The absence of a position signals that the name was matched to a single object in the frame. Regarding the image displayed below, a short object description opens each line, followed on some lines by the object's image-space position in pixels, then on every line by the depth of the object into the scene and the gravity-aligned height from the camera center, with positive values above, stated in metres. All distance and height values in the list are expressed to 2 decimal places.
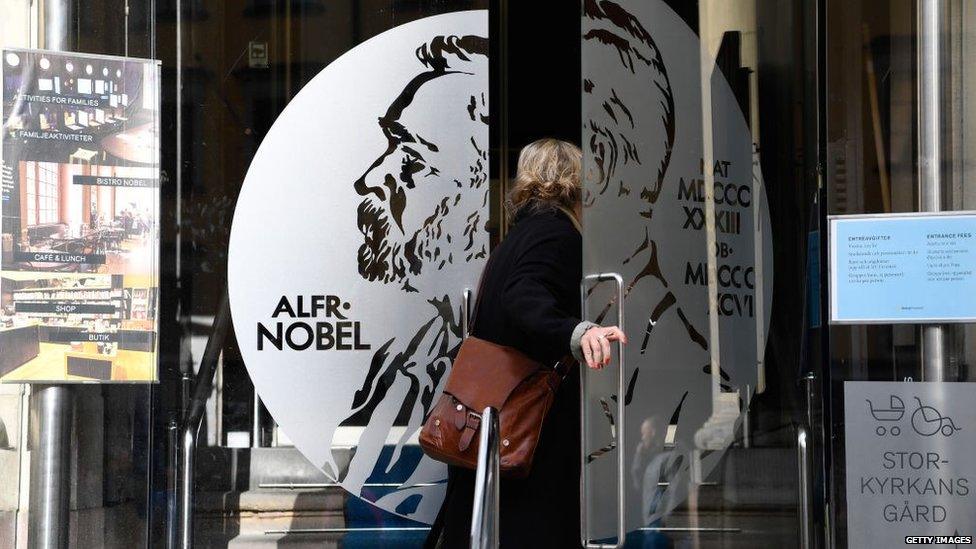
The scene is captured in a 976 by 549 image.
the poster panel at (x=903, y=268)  3.88 +0.09
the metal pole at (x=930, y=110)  3.95 +0.53
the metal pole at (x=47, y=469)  4.44 -0.52
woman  3.82 -0.07
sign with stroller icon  3.88 -0.45
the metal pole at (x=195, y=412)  4.43 -0.34
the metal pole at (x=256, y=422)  4.43 -0.37
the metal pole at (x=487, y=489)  3.60 -0.48
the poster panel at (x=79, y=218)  4.35 +0.26
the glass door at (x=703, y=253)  3.91 +0.13
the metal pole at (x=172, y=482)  4.45 -0.56
